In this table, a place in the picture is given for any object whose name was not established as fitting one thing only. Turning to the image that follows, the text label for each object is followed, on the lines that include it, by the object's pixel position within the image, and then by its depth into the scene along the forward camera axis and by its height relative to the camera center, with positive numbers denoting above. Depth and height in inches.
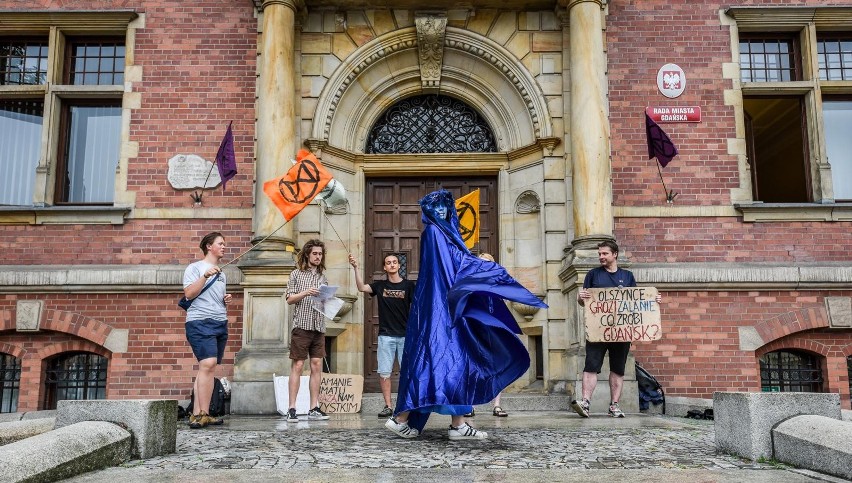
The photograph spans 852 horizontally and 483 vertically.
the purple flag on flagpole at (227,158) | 420.8 +94.4
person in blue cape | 229.6 +0.5
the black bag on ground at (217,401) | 364.2 -28.3
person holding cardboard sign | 334.6 -4.9
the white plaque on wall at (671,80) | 443.2 +141.4
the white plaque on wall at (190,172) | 434.0 +89.9
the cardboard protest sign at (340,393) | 368.5 -24.7
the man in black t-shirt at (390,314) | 333.4 +10.3
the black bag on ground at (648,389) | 386.6 -24.6
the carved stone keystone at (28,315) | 417.4 +12.8
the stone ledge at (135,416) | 202.1 -19.4
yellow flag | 374.0 +56.1
